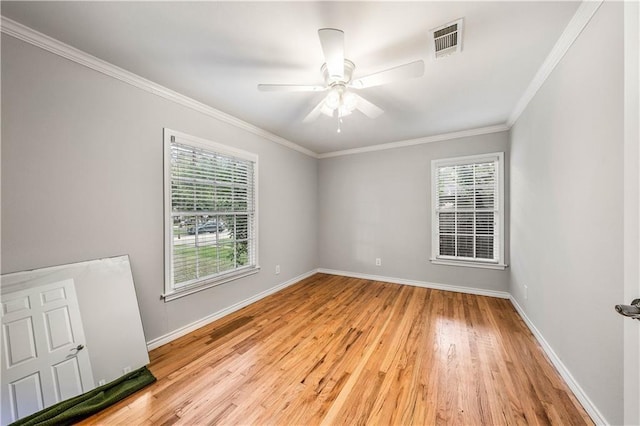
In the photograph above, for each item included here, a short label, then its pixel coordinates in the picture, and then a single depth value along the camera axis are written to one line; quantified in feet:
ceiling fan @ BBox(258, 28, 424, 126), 4.79
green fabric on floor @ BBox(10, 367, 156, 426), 4.64
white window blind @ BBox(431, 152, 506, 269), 11.39
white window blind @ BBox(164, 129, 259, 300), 8.03
